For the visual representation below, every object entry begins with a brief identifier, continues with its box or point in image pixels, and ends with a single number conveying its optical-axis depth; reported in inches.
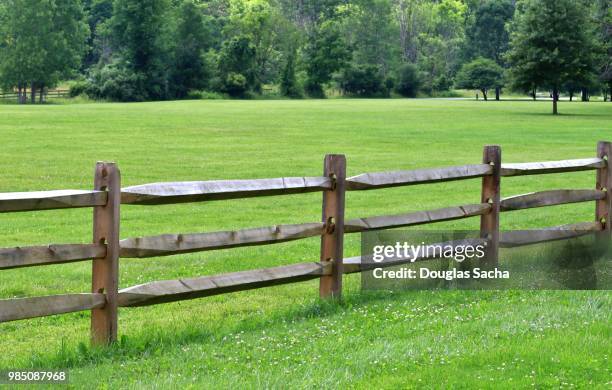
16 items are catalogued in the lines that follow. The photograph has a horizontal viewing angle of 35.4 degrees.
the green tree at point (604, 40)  2760.8
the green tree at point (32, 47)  4261.8
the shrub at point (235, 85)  4409.5
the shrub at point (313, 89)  4778.5
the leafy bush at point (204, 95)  4302.7
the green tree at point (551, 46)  2657.5
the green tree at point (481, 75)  5173.7
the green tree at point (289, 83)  4616.1
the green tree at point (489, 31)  6299.2
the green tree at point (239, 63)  4490.7
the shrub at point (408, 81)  5022.1
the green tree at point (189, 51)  4448.8
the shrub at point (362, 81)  4872.0
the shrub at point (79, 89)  4001.0
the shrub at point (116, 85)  3981.3
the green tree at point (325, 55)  5002.5
